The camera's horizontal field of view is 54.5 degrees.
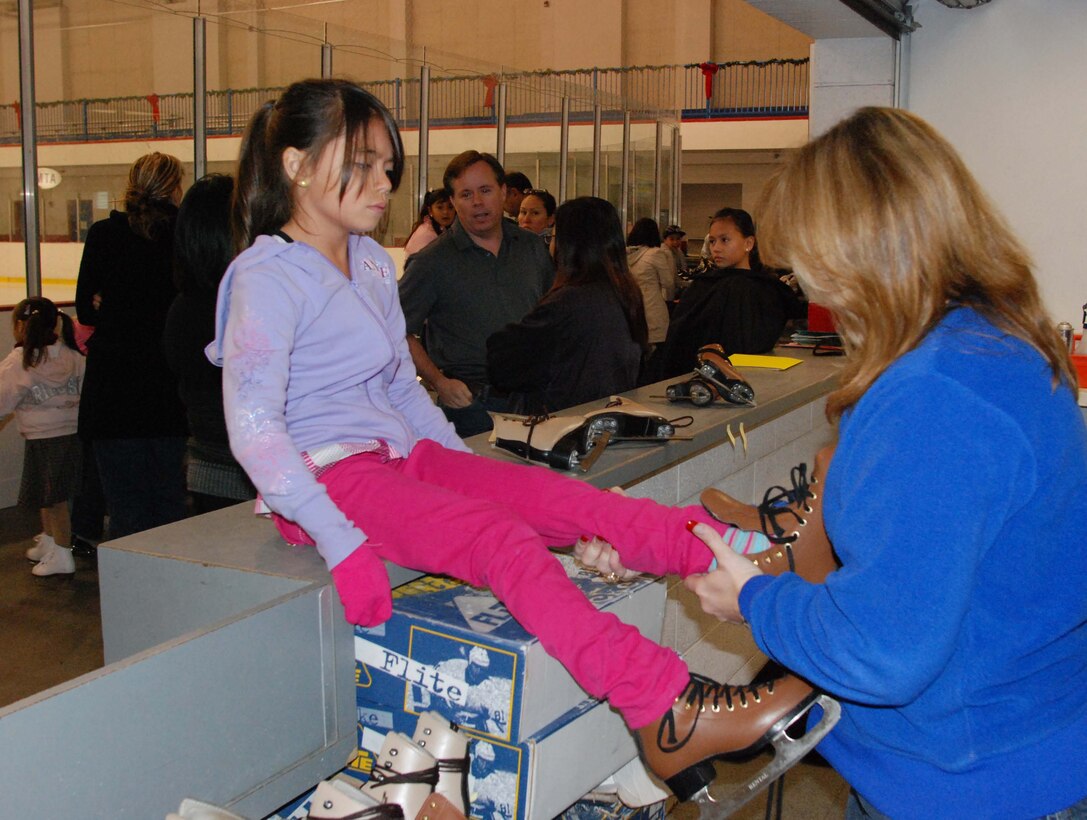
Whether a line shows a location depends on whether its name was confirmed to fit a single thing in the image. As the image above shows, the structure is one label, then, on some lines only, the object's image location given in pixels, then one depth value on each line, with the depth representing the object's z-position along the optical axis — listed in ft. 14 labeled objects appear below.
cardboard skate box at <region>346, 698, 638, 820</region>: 5.39
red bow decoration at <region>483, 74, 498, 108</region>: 36.17
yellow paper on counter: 13.85
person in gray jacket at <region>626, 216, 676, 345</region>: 25.07
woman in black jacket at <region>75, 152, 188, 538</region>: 13.00
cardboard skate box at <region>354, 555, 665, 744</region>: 5.29
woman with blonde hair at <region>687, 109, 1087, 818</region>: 3.71
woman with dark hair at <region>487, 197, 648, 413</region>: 11.87
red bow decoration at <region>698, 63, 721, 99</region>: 64.49
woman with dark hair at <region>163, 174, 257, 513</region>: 9.57
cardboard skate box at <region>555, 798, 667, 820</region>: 6.98
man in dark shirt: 13.21
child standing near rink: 16.29
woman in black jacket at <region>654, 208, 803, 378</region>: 14.74
